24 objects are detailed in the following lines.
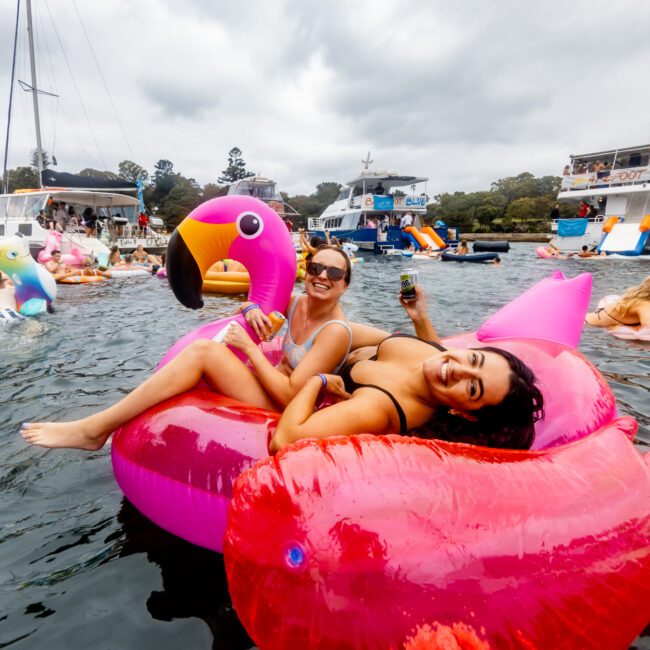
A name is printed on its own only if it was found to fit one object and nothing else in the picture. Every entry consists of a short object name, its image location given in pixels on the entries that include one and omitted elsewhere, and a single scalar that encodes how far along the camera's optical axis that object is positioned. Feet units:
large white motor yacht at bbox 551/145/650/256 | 66.90
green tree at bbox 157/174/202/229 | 175.11
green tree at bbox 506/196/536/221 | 162.09
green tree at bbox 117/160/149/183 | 256.93
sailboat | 50.37
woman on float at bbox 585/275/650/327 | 19.93
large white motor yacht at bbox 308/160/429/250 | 82.94
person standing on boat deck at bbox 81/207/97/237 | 59.82
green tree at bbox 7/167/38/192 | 216.33
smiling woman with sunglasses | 7.64
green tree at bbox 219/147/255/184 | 248.73
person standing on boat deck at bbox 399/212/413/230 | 83.71
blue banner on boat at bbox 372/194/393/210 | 89.81
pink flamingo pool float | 4.23
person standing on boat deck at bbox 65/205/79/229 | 56.26
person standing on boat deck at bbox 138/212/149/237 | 71.53
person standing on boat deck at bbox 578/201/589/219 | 77.81
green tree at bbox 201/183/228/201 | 207.25
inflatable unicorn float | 24.11
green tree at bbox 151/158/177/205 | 222.28
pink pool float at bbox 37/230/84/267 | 43.73
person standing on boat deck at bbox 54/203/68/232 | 55.16
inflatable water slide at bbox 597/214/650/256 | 63.31
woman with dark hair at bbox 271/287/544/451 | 5.87
